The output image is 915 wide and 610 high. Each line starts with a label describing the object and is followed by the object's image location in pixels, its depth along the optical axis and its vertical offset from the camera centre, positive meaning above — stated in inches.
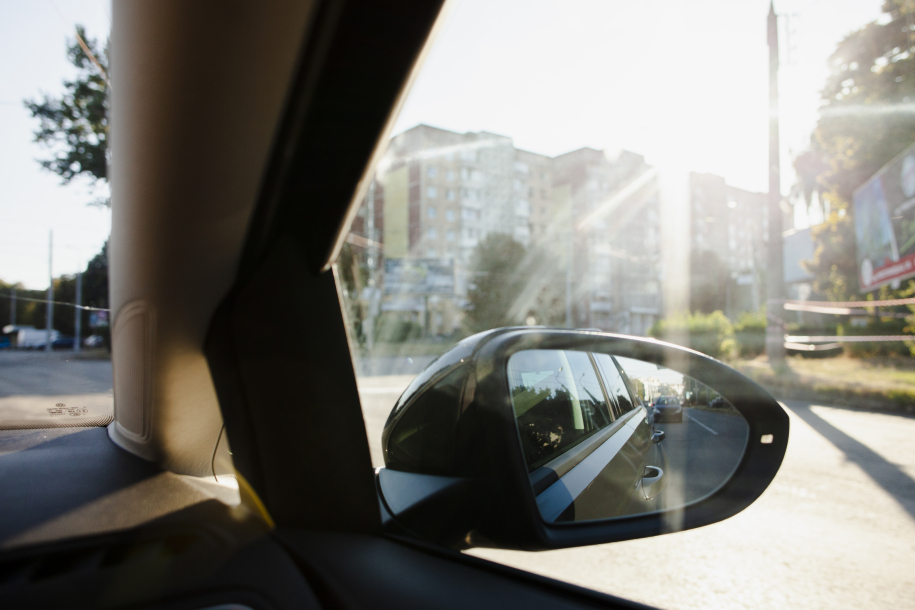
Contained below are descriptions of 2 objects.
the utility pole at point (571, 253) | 1146.5 +157.4
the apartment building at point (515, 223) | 1255.5 +311.1
